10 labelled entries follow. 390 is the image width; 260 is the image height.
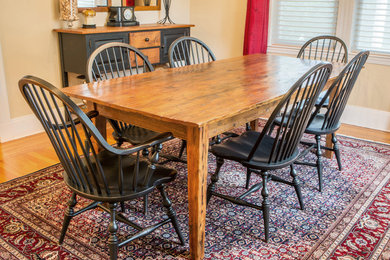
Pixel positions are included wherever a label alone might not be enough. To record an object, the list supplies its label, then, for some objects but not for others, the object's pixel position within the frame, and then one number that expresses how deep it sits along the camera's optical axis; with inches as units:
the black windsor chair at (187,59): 120.3
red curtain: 176.9
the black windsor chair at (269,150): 80.5
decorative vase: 142.6
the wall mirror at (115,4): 154.5
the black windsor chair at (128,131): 97.3
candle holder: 186.4
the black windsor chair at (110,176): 63.8
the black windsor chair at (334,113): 103.5
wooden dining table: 70.3
